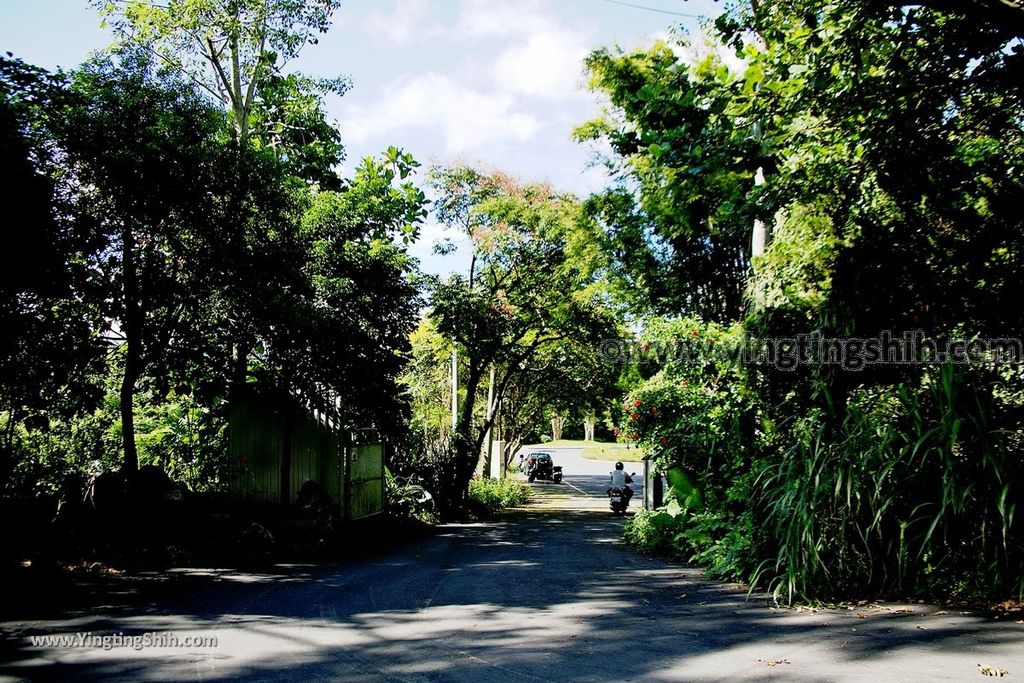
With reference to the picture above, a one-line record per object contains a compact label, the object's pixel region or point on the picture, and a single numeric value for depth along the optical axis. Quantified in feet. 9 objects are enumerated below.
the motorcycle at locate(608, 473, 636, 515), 72.64
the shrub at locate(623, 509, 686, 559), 38.45
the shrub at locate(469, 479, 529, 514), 74.95
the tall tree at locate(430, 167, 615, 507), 68.59
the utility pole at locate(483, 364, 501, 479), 78.64
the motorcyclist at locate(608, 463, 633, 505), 73.11
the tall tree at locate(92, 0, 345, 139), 56.54
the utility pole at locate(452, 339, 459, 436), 79.82
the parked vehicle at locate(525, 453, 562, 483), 124.26
